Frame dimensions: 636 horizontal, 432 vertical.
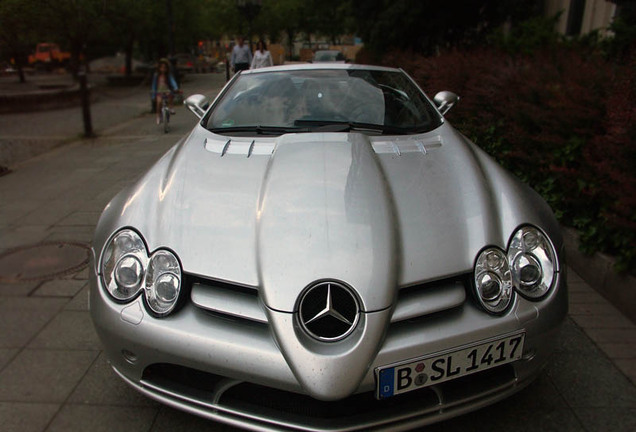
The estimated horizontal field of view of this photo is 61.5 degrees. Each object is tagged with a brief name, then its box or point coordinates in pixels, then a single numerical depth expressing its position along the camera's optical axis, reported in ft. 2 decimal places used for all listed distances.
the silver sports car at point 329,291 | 6.45
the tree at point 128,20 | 67.26
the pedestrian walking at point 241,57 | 46.96
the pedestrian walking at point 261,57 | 42.29
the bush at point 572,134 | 10.95
